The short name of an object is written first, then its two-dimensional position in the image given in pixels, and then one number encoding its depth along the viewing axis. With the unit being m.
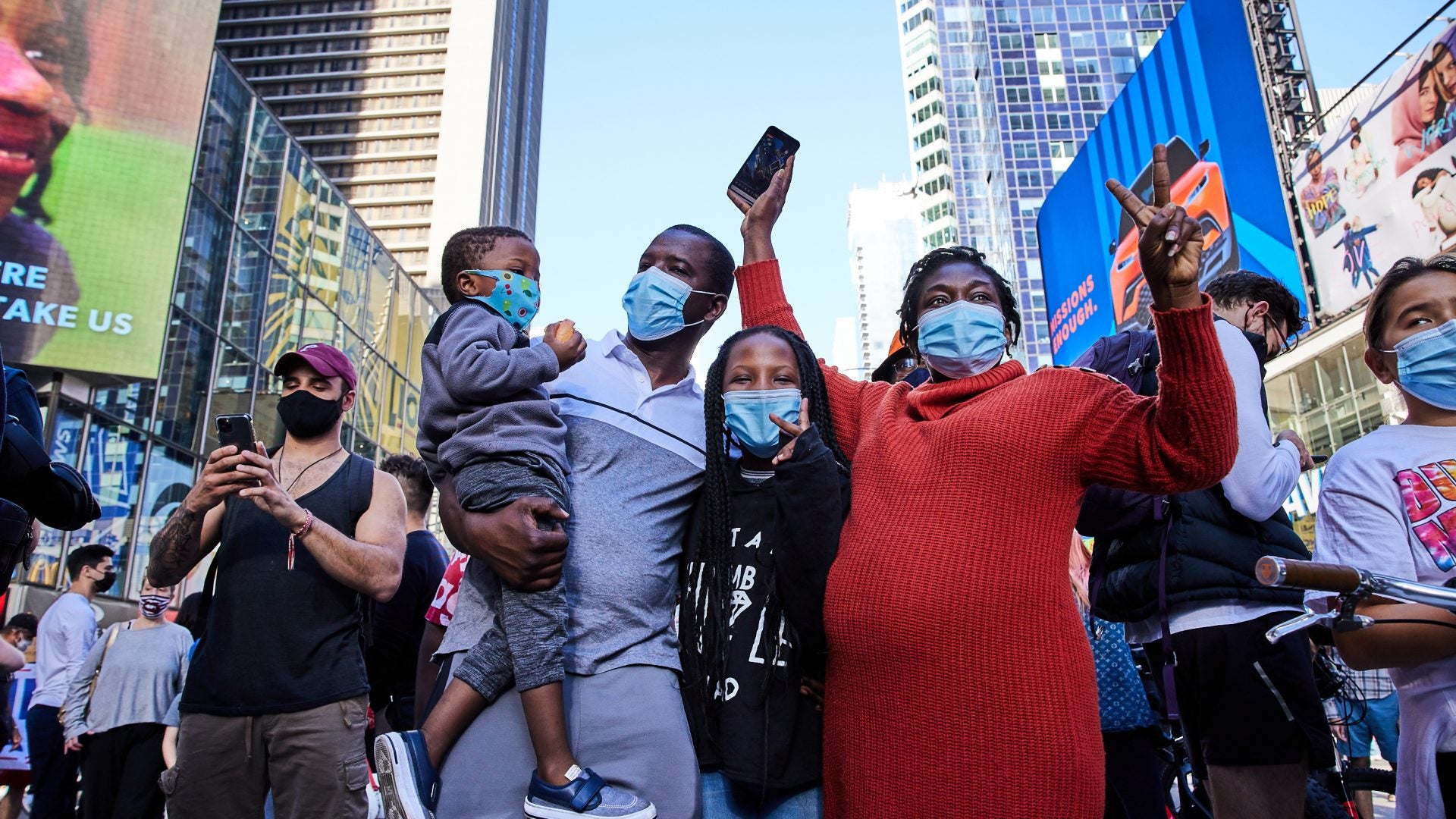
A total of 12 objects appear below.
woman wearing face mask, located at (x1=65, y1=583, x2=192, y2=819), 4.99
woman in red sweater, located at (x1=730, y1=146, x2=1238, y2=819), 1.77
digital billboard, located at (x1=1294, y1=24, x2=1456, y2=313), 14.48
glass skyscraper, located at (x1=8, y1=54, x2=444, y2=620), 17.03
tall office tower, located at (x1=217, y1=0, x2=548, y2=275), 73.38
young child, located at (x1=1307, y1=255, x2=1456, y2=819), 1.98
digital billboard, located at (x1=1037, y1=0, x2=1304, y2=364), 17.31
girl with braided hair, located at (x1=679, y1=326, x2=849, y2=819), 1.98
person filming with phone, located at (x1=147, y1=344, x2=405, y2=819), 2.94
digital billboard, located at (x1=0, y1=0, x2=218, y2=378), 16.75
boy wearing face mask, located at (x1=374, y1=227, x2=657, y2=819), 1.81
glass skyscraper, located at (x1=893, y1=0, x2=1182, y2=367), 66.50
